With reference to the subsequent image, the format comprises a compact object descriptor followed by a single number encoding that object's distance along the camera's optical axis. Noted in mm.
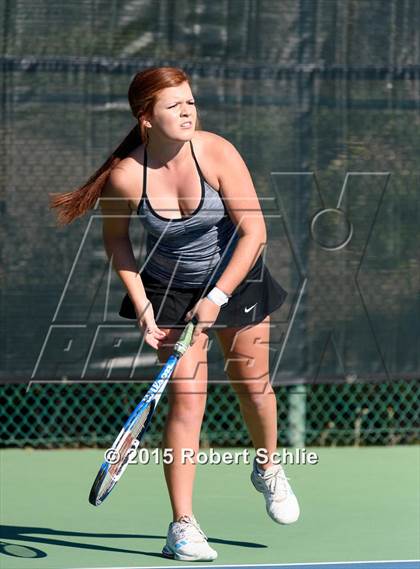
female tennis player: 9195
